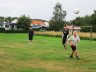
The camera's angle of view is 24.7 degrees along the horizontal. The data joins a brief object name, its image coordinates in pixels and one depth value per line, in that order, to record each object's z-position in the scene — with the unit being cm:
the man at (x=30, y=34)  2320
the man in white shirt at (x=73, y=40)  1314
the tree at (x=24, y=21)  7081
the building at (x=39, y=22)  9113
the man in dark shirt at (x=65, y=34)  1873
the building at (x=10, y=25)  8043
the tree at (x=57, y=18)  7588
